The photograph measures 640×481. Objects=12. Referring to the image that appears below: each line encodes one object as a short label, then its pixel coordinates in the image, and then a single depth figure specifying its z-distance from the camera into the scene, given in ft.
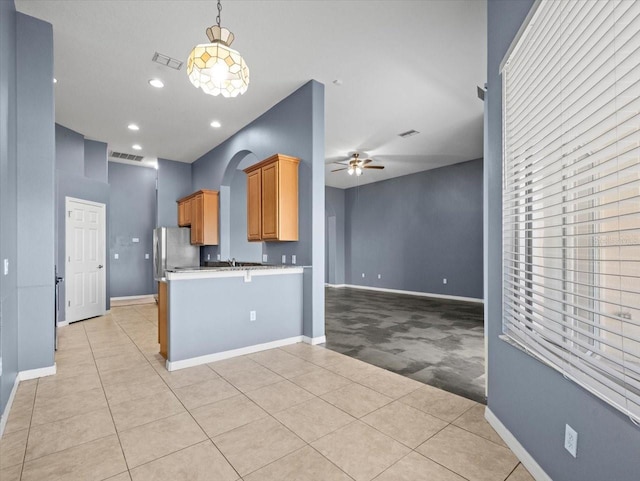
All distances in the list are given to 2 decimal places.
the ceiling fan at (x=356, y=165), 23.31
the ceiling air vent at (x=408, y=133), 20.03
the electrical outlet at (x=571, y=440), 4.60
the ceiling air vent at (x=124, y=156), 24.36
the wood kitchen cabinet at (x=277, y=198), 14.23
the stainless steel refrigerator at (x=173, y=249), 23.68
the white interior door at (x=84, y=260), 18.24
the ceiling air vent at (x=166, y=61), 12.22
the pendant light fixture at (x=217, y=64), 7.28
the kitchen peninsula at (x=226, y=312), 11.20
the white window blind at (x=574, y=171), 3.70
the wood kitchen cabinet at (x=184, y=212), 23.72
